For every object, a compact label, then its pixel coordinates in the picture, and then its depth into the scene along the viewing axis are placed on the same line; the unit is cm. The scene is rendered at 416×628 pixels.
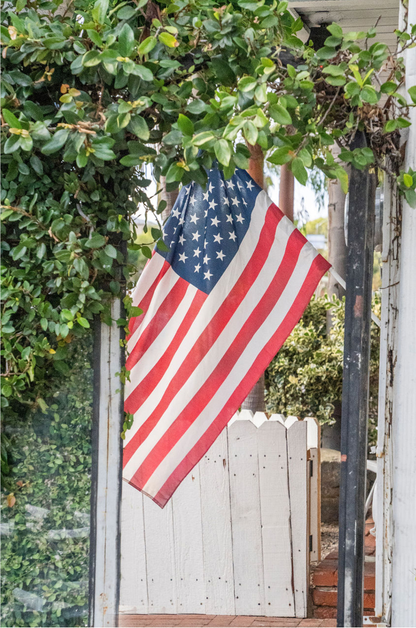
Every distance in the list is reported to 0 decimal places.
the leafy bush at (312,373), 1238
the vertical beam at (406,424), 495
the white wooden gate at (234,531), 842
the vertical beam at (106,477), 486
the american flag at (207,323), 614
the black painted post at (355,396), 474
